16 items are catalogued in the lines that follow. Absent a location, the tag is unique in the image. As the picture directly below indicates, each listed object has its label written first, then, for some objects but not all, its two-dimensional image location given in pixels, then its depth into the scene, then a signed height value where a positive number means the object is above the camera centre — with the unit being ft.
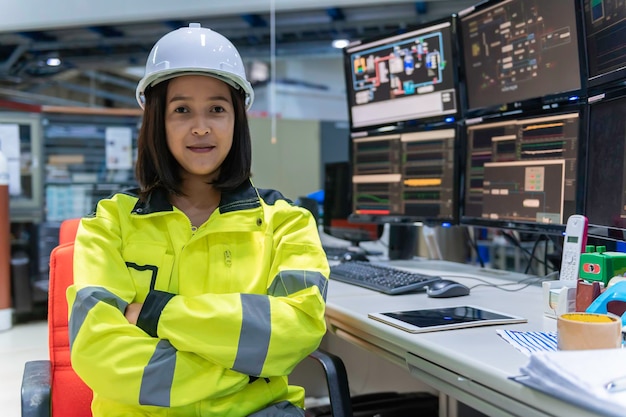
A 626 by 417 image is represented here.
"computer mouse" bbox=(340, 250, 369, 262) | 7.57 -1.07
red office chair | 4.21 -1.44
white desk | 2.87 -1.09
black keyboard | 5.28 -1.01
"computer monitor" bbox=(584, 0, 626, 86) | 4.55 +1.21
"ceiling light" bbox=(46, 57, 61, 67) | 19.62 +4.28
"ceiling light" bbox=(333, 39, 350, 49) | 16.96 +4.29
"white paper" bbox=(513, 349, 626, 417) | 2.33 -0.89
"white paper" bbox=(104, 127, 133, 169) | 16.66 +0.98
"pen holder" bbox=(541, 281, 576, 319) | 4.04 -0.88
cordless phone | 4.56 -0.55
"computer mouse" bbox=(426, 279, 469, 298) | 5.05 -1.01
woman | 3.55 -0.65
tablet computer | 3.87 -1.03
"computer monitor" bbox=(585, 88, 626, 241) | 4.58 +0.11
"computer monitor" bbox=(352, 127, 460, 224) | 6.94 +0.05
